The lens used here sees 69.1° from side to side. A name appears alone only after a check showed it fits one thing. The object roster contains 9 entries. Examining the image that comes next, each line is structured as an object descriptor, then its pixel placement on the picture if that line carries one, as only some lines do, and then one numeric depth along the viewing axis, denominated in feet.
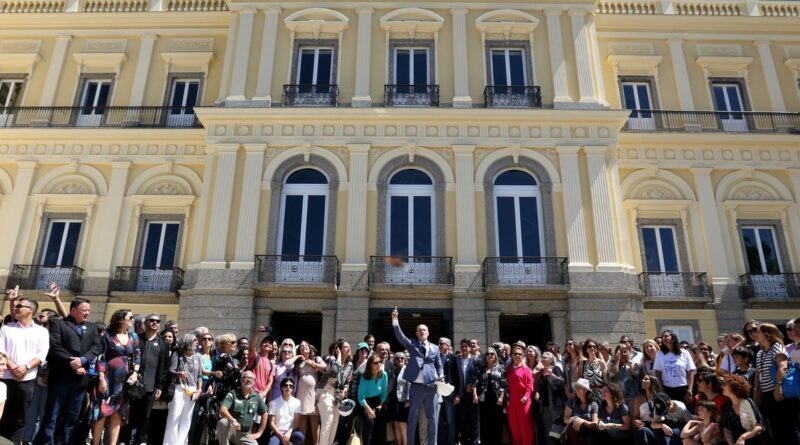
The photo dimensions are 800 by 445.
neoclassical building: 52.06
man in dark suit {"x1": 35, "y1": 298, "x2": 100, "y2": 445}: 23.86
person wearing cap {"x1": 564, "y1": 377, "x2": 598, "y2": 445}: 26.45
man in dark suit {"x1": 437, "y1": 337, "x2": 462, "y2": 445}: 30.83
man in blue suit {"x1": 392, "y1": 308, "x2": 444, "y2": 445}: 29.35
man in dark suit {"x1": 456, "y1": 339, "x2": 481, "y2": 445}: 31.17
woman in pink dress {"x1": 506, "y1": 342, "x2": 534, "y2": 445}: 30.40
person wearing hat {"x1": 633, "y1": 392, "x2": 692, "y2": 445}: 24.84
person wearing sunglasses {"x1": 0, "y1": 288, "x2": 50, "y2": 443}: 22.27
